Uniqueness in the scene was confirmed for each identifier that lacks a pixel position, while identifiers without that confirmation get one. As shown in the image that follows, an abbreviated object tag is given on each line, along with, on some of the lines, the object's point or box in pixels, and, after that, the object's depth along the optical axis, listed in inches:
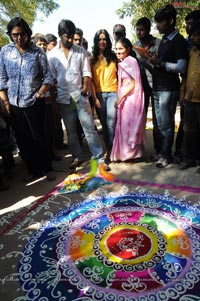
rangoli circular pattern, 74.5
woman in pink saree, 138.5
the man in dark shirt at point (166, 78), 127.3
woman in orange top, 140.6
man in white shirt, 136.4
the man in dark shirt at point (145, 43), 140.2
